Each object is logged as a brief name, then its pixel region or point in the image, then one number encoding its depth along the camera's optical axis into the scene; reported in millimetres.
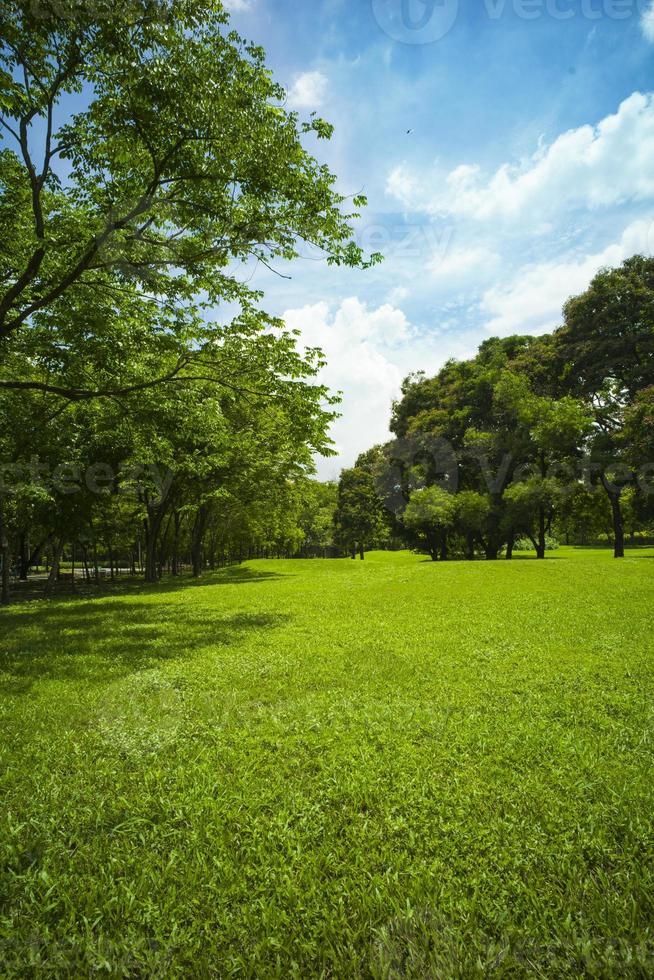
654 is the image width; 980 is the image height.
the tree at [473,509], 34188
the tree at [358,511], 58406
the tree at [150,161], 7727
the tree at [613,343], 30953
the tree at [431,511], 36125
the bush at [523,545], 57156
